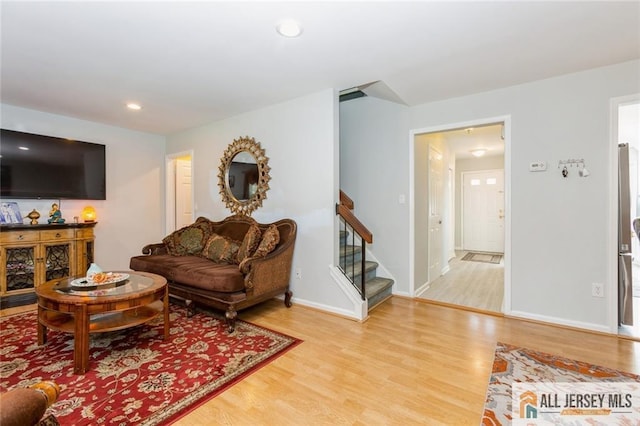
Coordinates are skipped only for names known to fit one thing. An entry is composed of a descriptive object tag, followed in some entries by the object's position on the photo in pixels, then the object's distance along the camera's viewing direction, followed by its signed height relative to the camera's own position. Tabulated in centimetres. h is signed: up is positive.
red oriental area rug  167 -111
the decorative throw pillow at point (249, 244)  323 -36
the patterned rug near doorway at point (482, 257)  625 -105
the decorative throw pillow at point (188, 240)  385 -38
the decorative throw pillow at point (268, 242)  307 -33
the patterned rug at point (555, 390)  160 -112
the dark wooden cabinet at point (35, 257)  347 -56
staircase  340 -85
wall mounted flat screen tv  367 +60
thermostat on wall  293 +44
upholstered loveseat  283 -58
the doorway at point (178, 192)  529 +36
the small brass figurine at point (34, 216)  384 -5
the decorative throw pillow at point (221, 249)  341 -45
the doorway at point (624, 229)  262 -17
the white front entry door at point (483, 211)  723 -2
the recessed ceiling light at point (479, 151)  639 +128
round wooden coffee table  205 -70
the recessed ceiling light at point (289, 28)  200 +128
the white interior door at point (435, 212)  436 -2
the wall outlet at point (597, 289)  270 -73
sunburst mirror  381 +48
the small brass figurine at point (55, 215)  397 -4
